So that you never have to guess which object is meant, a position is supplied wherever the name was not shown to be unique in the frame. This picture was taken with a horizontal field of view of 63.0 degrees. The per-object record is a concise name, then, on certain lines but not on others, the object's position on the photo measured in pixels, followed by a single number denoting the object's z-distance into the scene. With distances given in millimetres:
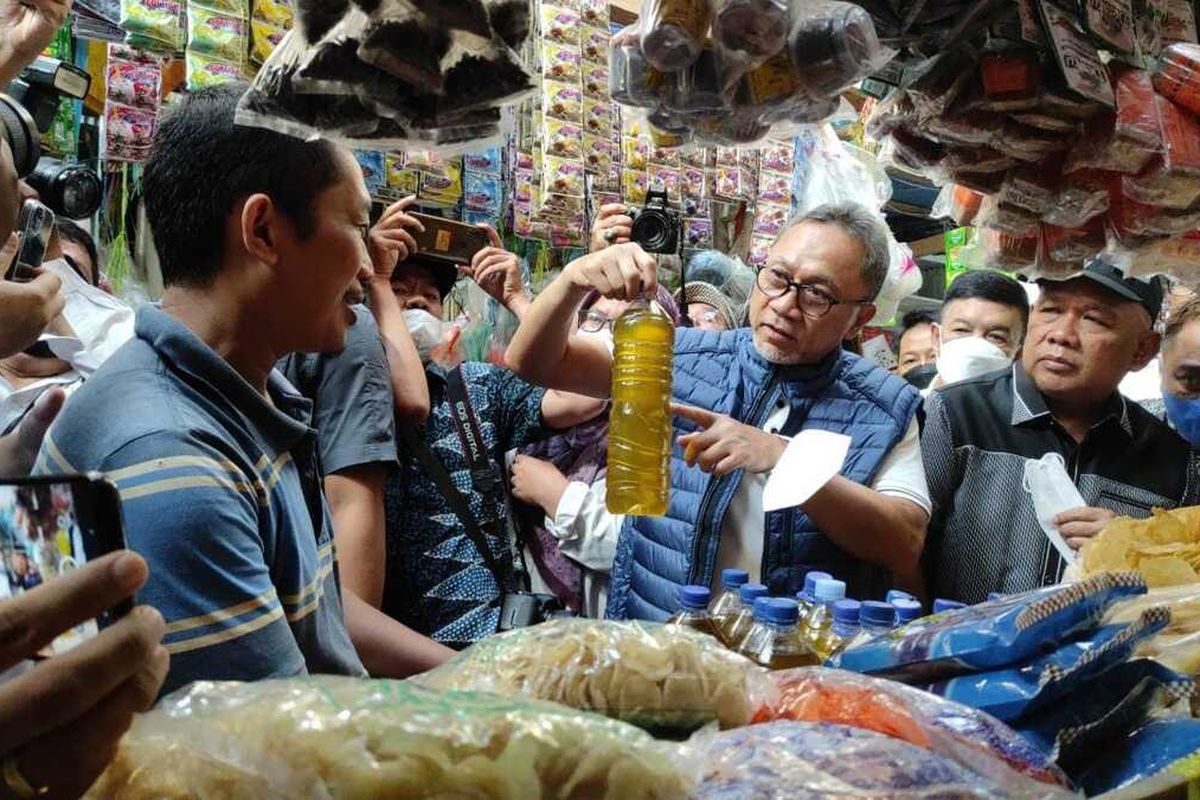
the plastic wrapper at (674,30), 1197
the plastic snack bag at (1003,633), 861
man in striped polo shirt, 1022
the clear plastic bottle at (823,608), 1323
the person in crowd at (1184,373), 2582
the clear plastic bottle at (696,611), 1288
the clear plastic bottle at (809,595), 1368
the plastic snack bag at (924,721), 716
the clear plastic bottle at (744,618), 1253
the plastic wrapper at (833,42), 1206
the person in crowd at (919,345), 4246
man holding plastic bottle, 2041
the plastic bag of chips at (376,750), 512
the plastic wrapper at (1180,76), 1602
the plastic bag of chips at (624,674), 741
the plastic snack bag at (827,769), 615
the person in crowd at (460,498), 2262
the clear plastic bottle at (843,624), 1237
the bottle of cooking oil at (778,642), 1176
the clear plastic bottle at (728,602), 1307
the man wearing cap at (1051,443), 2256
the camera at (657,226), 1783
